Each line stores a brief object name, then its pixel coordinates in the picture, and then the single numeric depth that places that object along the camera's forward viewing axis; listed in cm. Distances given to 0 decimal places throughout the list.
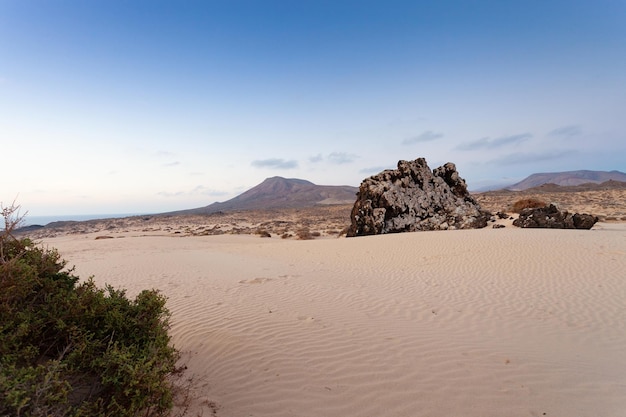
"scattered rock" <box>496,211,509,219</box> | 1928
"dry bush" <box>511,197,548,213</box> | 2117
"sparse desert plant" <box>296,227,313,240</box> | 2291
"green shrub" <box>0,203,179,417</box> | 214
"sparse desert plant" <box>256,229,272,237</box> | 2628
